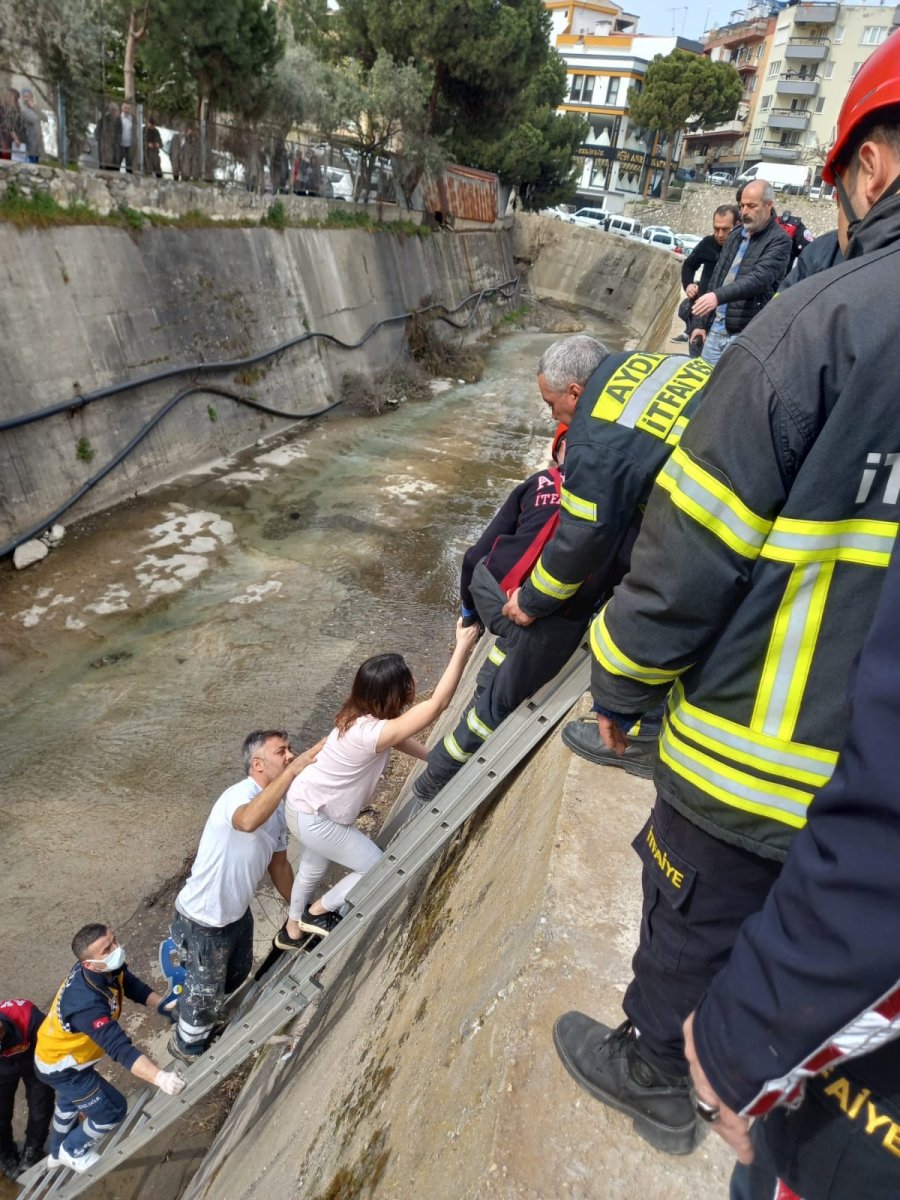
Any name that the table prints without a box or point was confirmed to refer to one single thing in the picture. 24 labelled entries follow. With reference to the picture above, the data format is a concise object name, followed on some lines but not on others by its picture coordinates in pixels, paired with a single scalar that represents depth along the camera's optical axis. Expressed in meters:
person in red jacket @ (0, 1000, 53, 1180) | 3.79
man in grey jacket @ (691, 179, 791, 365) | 5.56
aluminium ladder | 2.94
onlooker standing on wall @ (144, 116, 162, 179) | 12.16
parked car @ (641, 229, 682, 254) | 34.41
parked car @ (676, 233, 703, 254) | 33.27
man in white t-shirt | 3.47
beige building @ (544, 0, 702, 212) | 55.56
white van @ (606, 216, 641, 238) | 36.84
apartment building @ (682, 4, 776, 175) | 54.03
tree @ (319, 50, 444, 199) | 17.78
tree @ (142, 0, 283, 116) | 12.53
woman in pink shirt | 3.34
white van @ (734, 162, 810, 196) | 36.94
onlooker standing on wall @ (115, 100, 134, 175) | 11.23
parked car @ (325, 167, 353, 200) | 17.77
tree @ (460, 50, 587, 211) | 33.25
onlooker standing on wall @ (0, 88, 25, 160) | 9.42
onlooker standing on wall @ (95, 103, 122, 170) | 11.00
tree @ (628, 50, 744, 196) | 43.34
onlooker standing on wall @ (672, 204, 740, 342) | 6.47
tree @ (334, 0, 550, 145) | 21.23
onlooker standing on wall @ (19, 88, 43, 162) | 9.68
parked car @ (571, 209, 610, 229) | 37.07
